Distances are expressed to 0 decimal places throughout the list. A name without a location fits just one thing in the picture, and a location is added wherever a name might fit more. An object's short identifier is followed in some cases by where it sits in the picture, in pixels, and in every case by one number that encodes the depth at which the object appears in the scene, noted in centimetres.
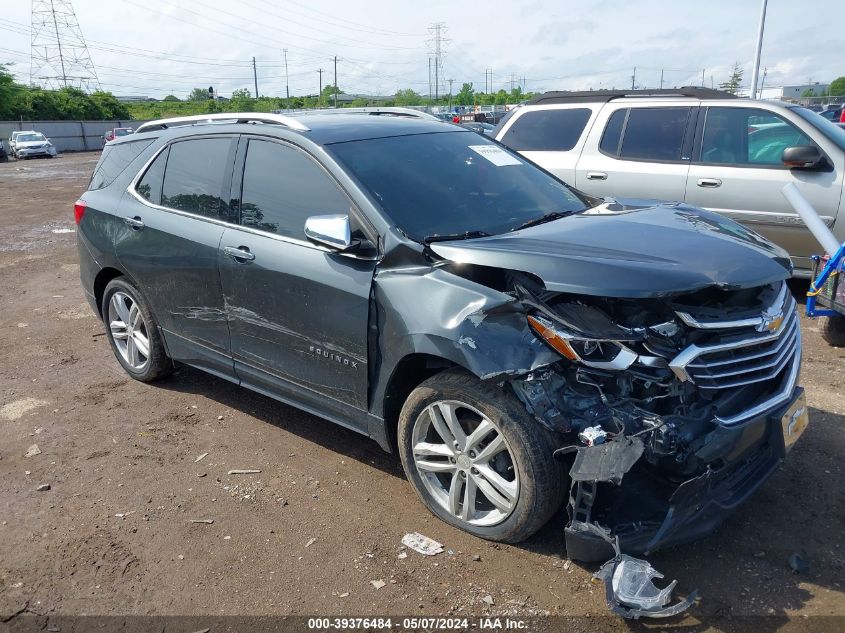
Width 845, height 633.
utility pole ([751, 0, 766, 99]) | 2409
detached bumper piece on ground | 266
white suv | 649
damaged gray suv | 281
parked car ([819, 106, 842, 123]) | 2614
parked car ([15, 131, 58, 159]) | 4178
